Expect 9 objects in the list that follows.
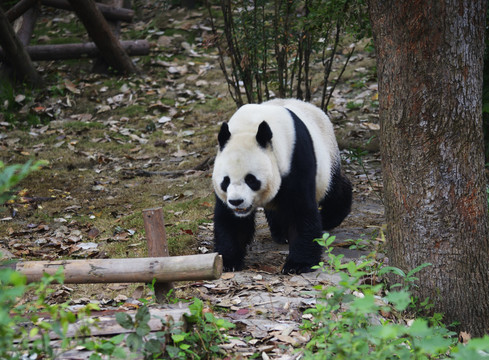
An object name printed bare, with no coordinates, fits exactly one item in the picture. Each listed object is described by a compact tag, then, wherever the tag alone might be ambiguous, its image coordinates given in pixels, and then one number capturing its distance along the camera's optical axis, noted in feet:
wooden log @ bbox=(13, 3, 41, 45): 65.57
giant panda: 27.71
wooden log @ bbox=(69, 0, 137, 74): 59.26
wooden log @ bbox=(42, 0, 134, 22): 66.80
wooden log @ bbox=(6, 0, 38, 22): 63.26
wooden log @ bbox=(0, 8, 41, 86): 57.98
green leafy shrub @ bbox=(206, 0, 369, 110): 41.83
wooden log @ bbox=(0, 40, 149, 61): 66.23
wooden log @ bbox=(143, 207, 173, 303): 24.13
